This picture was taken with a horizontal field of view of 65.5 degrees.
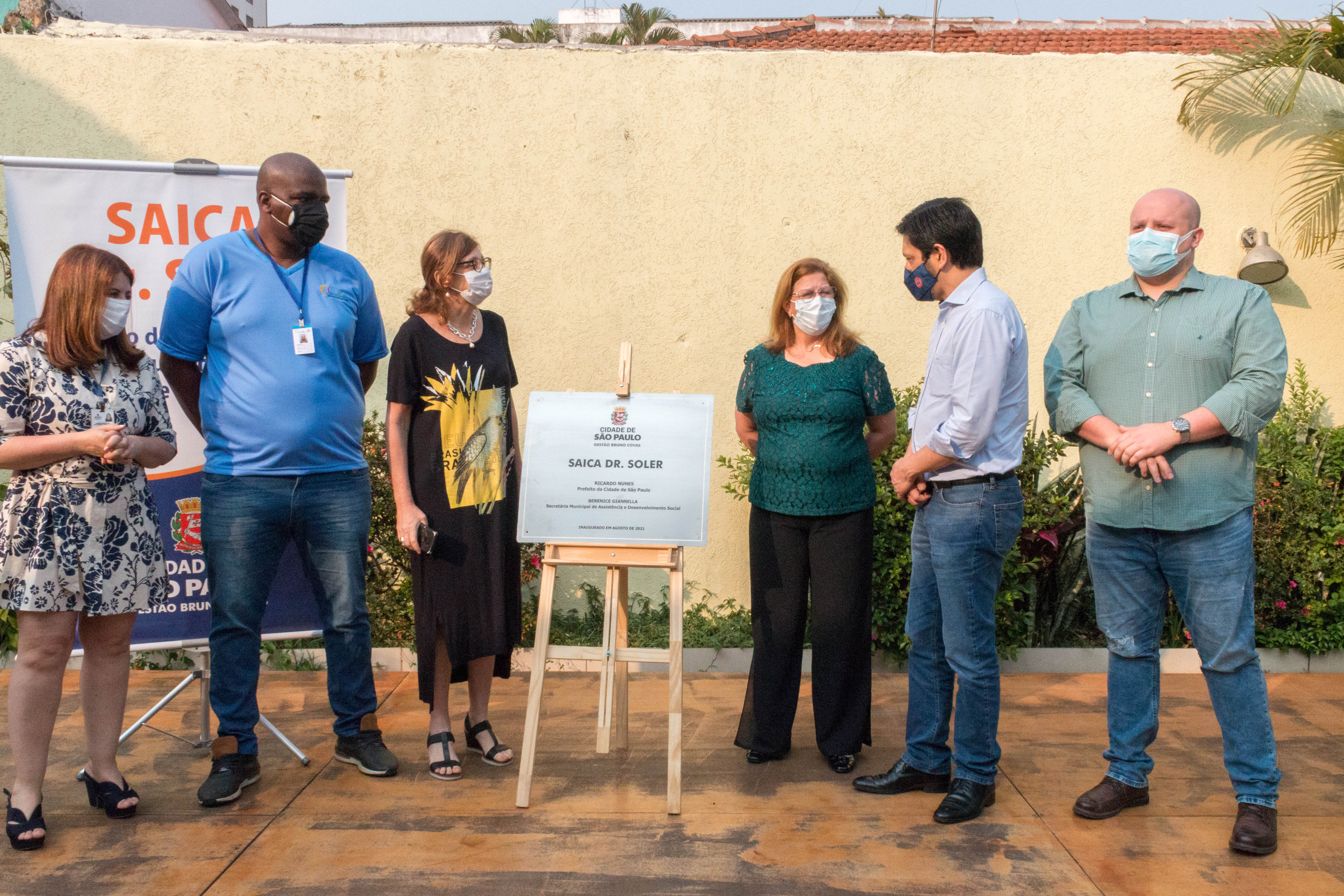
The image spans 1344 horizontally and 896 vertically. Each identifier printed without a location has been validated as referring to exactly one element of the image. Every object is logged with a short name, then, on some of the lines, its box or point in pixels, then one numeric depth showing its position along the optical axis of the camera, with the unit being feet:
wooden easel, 12.19
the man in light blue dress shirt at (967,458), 11.44
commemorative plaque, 12.62
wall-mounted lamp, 19.34
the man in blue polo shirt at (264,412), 12.26
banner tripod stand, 13.64
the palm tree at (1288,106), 18.78
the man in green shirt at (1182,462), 11.10
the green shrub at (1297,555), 17.67
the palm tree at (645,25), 64.03
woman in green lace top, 13.07
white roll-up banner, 14.16
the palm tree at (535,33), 57.57
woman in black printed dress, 12.84
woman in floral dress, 11.05
